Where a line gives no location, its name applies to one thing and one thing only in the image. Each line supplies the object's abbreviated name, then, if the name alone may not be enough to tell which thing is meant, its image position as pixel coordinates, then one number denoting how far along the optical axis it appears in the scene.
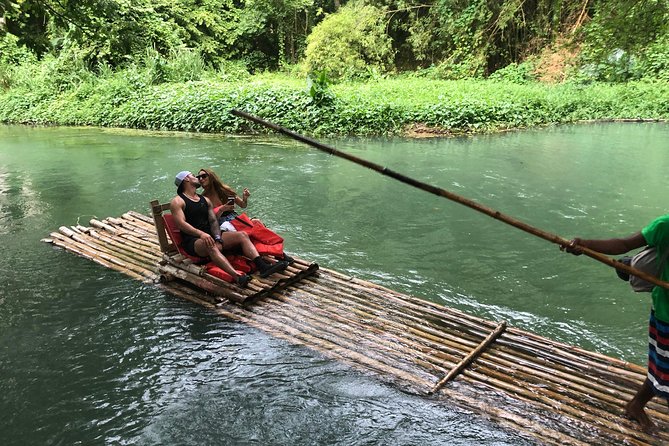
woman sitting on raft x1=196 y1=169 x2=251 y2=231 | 5.14
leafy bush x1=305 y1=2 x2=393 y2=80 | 19.59
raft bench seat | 4.51
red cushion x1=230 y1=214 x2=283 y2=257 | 4.94
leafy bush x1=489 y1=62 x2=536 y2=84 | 18.77
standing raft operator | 2.57
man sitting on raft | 4.59
